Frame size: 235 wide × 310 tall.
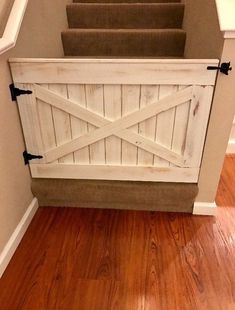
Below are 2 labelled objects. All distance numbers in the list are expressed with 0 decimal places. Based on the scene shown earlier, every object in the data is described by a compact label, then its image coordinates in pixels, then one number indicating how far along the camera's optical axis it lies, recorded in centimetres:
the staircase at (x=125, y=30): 205
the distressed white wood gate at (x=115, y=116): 126
